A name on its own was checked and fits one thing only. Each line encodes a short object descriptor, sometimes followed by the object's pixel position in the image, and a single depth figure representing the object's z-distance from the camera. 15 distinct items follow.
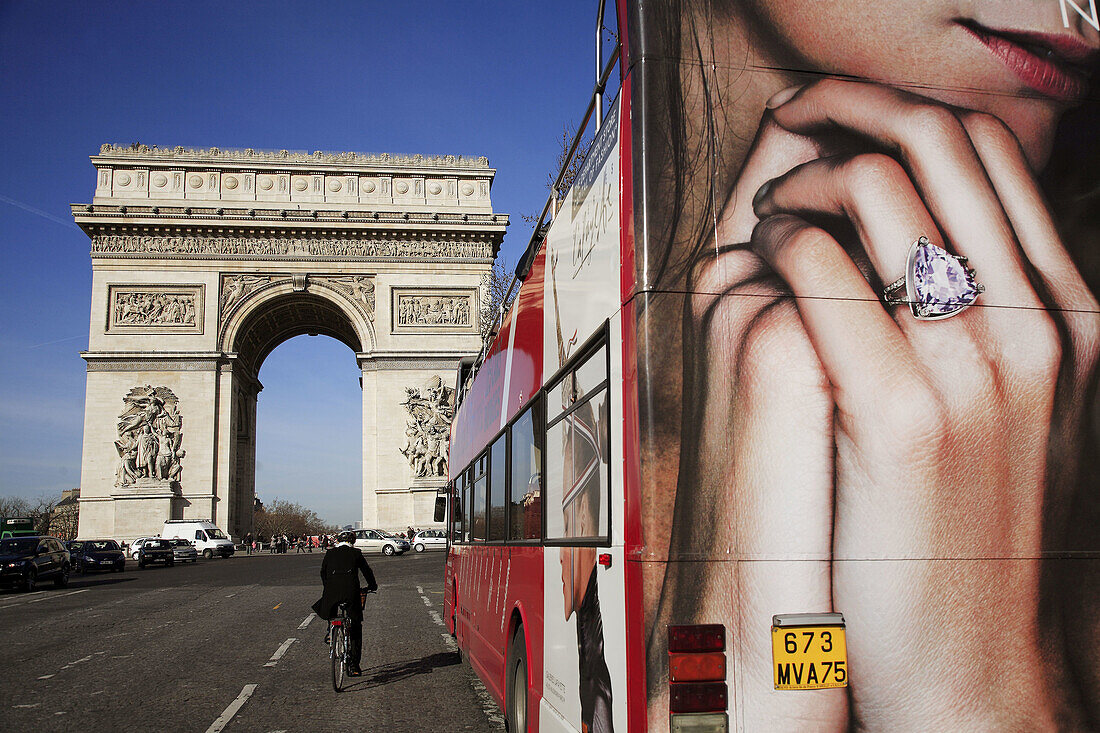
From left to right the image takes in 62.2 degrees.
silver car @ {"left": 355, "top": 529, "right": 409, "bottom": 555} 38.53
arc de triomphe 39.50
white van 37.81
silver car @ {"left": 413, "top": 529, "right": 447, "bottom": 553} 39.91
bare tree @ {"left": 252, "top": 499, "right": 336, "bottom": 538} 136.54
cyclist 8.53
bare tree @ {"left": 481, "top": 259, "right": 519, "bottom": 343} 33.59
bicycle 8.20
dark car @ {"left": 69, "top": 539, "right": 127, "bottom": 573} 32.12
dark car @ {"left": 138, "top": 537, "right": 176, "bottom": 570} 34.22
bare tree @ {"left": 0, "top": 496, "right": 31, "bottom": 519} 112.32
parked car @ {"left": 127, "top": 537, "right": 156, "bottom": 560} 35.81
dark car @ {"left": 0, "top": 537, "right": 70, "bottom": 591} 23.00
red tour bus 2.98
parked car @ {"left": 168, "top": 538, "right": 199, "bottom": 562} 36.19
